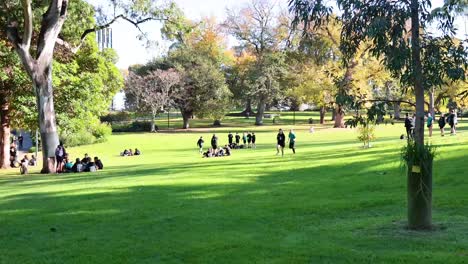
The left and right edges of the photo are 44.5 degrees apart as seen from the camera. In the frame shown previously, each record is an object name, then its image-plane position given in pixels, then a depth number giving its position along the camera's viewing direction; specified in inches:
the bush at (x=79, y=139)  2081.7
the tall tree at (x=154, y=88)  2844.5
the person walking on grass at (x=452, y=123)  1296.3
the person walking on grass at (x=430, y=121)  1268.5
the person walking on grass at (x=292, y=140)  1196.5
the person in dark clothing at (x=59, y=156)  1067.5
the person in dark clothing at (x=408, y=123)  1180.5
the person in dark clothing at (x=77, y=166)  1070.4
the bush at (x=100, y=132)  2208.3
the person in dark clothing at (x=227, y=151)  1337.4
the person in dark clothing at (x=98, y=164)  1108.9
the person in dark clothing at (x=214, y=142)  1389.0
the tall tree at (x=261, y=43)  2997.0
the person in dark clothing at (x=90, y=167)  1060.5
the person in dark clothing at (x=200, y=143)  1449.9
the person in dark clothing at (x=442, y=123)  1274.6
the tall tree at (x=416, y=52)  350.3
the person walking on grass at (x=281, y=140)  1154.1
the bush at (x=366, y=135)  1174.7
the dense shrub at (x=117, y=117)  3228.3
